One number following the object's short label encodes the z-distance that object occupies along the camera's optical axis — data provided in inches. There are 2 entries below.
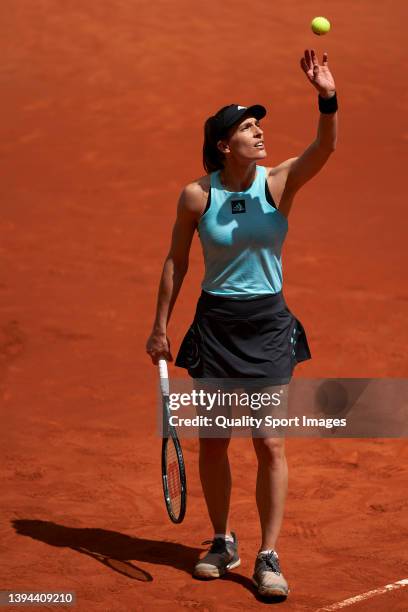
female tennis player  421.1
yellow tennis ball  474.6
